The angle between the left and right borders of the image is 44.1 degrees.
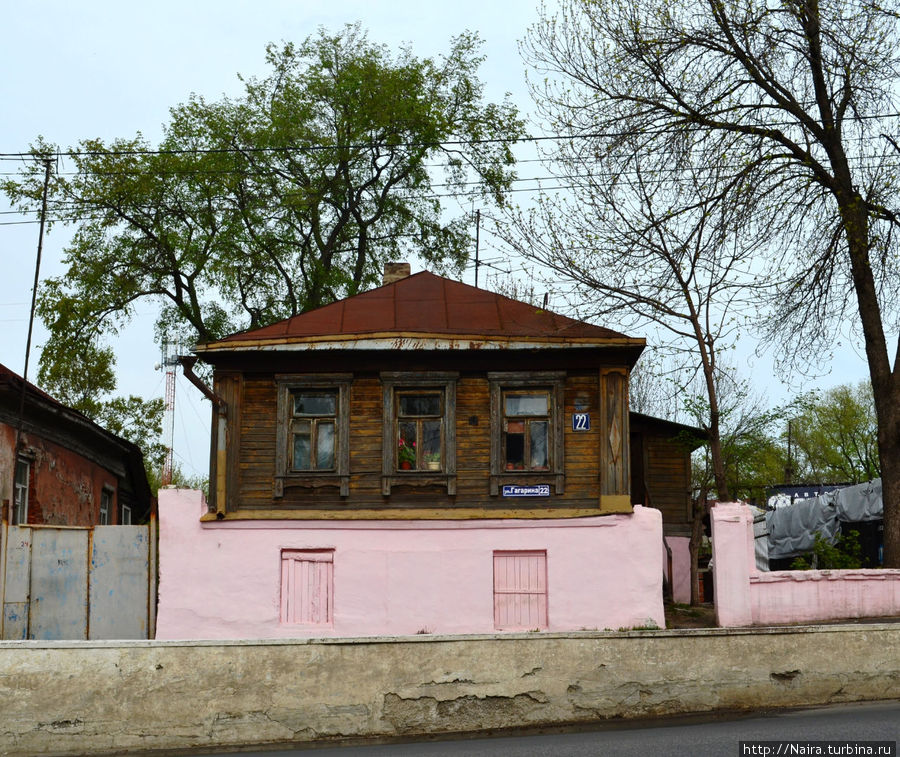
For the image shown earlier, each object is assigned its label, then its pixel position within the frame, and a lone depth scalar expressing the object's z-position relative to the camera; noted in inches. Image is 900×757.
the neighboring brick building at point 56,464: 831.1
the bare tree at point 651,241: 770.2
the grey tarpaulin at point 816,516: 1209.4
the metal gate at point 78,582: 725.9
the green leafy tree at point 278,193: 1251.8
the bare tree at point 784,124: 759.7
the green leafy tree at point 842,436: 2285.9
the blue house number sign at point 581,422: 793.6
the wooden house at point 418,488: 761.6
